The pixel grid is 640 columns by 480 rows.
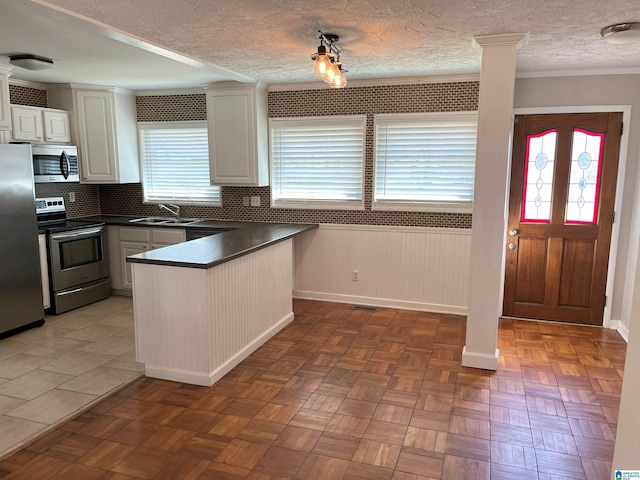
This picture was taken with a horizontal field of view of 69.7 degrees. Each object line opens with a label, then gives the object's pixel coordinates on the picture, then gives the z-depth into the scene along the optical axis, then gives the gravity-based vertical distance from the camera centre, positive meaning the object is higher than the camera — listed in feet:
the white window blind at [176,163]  18.07 +0.32
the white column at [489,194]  10.28 -0.52
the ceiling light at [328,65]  9.37 +2.18
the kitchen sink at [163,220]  17.37 -1.88
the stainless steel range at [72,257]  15.14 -2.96
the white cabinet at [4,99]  13.28 +2.05
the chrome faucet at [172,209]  18.39 -1.50
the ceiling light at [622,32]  9.09 +2.79
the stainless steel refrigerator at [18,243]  12.88 -2.09
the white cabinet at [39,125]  14.74 +1.54
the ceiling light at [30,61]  12.19 +2.93
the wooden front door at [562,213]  13.85 -1.27
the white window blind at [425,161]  15.10 +0.35
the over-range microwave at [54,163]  15.23 +0.26
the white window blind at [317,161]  16.30 +0.37
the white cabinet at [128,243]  16.63 -2.62
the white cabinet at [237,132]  16.03 +1.36
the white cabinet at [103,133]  16.97 +1.42
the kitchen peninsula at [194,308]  10.19 -3.14
